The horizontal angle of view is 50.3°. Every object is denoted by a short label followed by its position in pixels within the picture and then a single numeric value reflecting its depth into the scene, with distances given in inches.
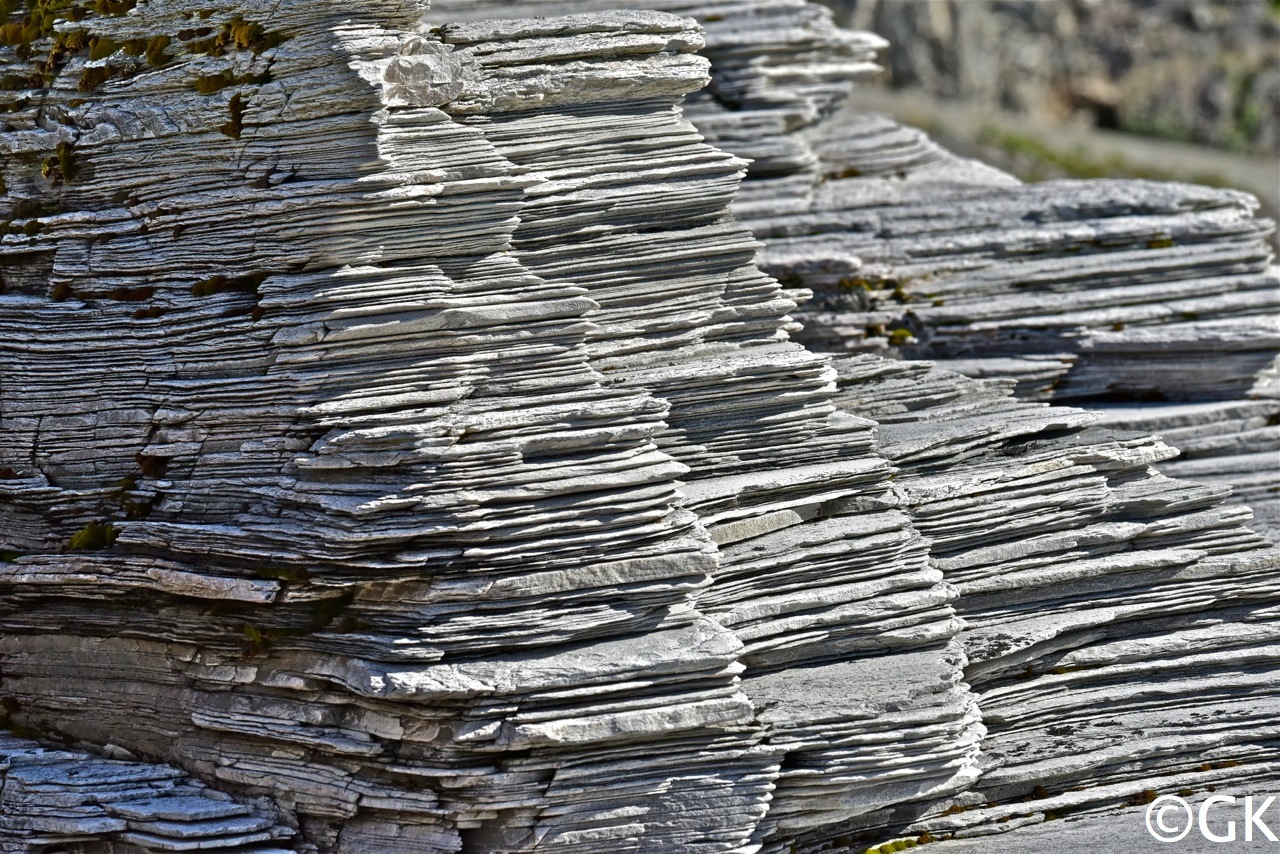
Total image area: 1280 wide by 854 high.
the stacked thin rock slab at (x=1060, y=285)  687.1
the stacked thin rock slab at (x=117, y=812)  488.4
